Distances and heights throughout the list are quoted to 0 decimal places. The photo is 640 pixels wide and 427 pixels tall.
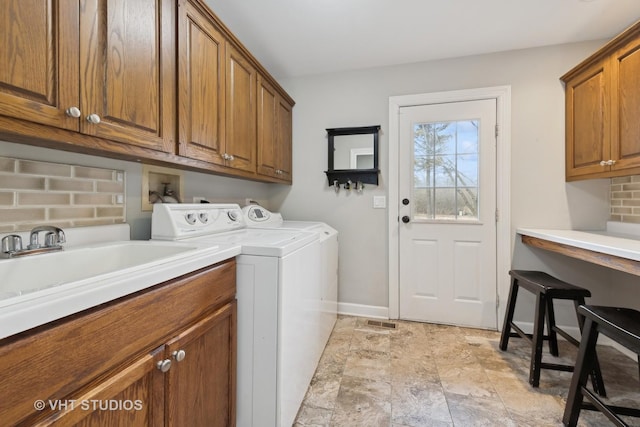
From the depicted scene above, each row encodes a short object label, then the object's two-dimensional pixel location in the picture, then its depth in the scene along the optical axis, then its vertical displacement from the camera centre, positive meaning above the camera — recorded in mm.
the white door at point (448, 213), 2354 -22
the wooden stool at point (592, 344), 1173 -645
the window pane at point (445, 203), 2430 +68
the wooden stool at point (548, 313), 1567 -642
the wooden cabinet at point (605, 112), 1653 +685
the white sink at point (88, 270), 511 -180
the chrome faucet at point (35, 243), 867 -114
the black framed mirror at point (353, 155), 2564 +533
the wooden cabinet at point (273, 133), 2068 +660
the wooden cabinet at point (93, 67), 716 +456
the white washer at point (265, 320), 1146 -483
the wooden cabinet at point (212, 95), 1286 +646
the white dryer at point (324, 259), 1904 -381
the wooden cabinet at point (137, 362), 508 -383
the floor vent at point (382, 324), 2414 -1029
